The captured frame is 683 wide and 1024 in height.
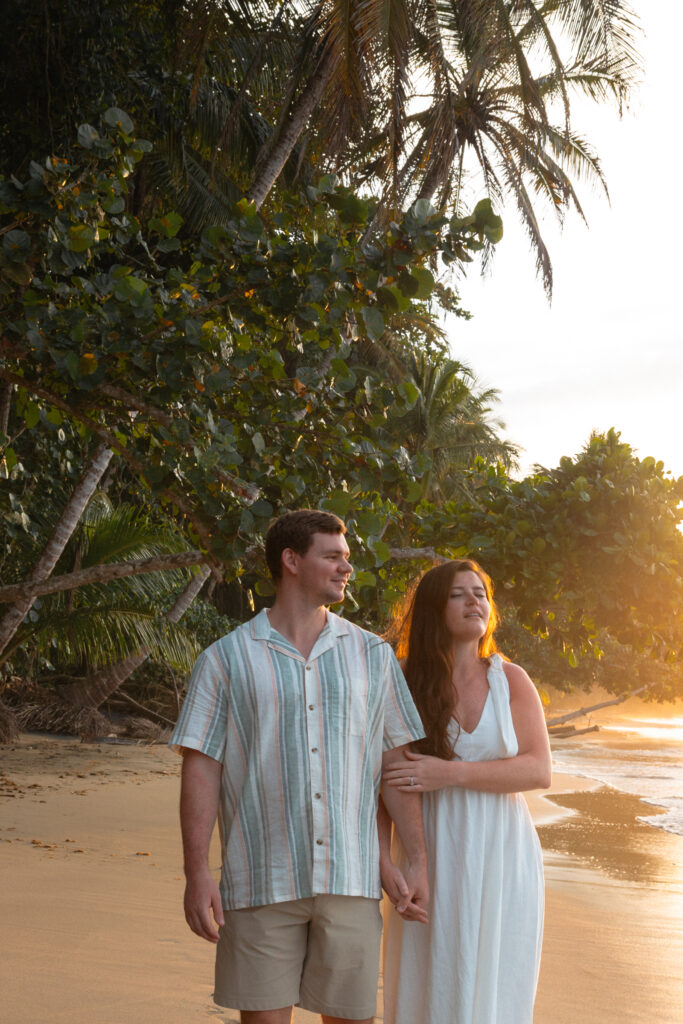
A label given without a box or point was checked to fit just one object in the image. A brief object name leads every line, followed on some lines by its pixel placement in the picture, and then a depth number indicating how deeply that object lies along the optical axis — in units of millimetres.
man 2455
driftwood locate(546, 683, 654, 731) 23984
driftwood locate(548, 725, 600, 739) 27156
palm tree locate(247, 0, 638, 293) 8500
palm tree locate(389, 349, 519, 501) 22844
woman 2676
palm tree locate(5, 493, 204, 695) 9047
